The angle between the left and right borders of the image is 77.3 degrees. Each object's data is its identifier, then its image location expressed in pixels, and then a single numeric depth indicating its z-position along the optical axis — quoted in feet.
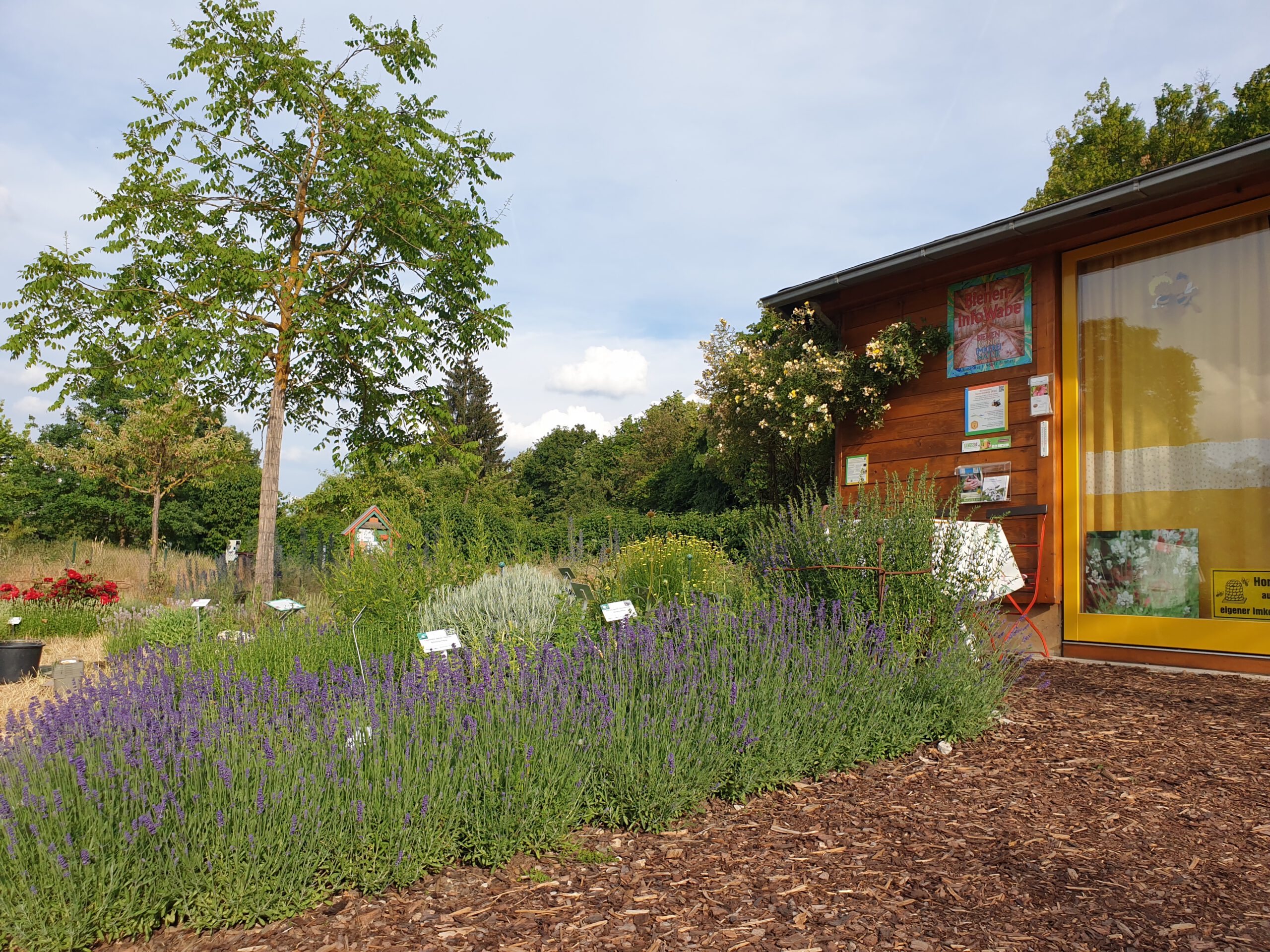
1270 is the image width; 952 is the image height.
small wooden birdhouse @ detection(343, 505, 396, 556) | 40.75
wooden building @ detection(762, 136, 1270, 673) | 17.21
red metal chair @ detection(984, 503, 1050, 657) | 19.71
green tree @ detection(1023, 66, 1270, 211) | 55.16
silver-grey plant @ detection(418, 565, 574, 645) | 14.38
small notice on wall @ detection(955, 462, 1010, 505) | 20.85
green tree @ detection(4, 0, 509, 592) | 25.18
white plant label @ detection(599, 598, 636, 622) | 12.35
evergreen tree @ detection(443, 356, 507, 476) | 147.33
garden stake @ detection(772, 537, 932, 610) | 13.74
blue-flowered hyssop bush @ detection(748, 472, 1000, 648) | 13.74
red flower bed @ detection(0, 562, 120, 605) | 28.60
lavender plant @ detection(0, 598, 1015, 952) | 7.07
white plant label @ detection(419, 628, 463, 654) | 10.66
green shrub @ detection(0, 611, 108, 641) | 27.45
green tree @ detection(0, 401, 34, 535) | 72.59
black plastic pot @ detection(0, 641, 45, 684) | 20.88
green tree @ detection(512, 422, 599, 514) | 149.48
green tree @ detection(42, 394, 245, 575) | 54.08
